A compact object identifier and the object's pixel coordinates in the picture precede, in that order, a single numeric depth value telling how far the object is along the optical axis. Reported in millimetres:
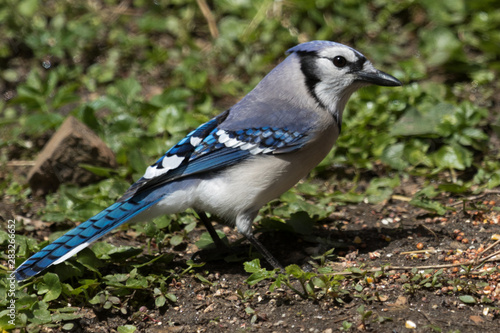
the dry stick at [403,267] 6692
